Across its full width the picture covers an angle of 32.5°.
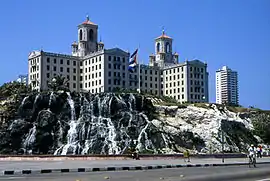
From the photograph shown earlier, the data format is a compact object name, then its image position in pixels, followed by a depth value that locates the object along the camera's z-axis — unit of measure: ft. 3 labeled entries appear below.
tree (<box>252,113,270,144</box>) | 277.85
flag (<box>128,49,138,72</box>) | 288.51
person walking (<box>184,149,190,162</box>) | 149.93
